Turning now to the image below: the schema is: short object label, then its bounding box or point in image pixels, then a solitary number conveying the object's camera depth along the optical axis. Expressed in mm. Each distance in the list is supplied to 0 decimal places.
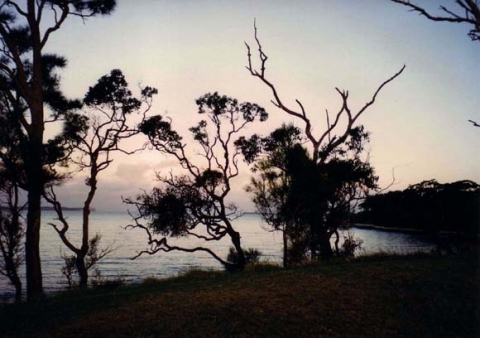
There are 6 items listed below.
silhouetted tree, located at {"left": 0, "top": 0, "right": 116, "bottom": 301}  14445
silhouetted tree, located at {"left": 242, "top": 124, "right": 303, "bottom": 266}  23672
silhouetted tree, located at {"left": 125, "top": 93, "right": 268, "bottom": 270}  23875
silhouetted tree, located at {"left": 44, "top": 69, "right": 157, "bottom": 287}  19723
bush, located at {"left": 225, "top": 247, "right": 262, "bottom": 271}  26016
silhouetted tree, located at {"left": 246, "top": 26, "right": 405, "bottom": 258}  20375
